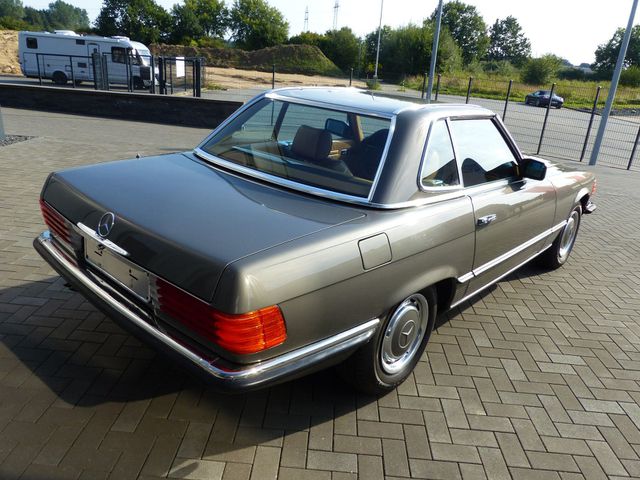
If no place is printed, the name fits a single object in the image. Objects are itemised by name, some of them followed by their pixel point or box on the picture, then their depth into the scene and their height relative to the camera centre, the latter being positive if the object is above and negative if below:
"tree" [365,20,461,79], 55.50 +2.08
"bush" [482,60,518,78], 65.91 +1.16
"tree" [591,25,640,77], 81.06 +5.25
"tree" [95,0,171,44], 71.56 +4.16
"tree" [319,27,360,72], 64.75 +2.16
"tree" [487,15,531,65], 112.14 +7.82
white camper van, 25.70 -0.26
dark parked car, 31.31 -1.14
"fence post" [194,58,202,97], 17.73 -0.81
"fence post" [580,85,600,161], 13.17 -0.82
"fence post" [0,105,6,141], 9.41 -1.69
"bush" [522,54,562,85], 55.94 +1.08
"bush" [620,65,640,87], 51.91 +0.92
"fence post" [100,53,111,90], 18.04 -0.76
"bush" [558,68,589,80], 71.06 +1.25
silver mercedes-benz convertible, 2.10 -0.79
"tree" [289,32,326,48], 68.52 +3.20
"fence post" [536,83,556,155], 13.61 -0.25
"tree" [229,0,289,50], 76.19 +5.14
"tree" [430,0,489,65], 92.31 +9.08
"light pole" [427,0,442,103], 20.73 +0.94
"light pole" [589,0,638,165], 12.58 +0.00
